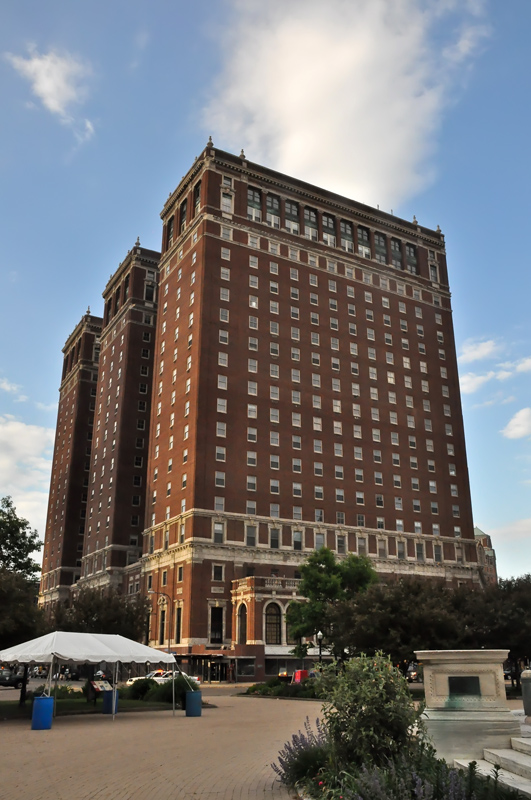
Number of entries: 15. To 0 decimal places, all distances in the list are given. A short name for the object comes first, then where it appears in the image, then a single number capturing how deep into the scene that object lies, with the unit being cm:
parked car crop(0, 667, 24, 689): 6631
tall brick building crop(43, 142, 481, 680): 8225
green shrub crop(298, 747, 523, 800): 933
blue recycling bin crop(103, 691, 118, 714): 3378
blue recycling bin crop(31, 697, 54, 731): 2682
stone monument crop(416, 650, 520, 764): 1378
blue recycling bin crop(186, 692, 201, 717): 3244
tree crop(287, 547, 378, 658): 5984
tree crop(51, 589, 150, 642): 4903
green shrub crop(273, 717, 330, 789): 1340
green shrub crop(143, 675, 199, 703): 3734
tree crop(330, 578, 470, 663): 4187
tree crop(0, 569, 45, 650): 3328
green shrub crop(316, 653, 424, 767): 1184
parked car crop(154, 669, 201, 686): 5798
